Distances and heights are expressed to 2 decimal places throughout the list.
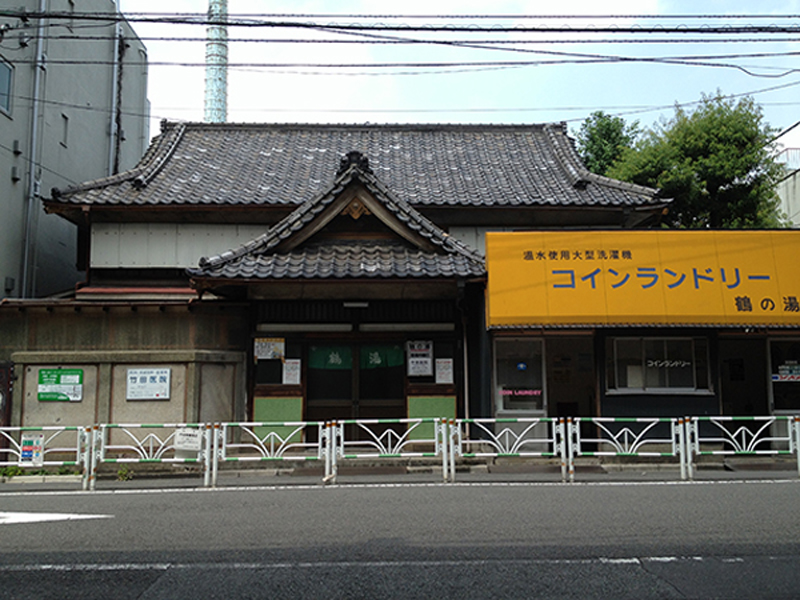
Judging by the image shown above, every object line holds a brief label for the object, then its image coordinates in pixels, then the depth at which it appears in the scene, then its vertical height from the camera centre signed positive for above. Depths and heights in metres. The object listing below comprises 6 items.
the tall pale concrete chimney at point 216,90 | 61.69 +26.87
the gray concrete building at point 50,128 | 18.59 +7.85
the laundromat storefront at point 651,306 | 14.03 +1.53
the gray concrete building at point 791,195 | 32.59 +8.99
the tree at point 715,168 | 24.50 +7.65
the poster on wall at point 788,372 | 15.40 +0.21
